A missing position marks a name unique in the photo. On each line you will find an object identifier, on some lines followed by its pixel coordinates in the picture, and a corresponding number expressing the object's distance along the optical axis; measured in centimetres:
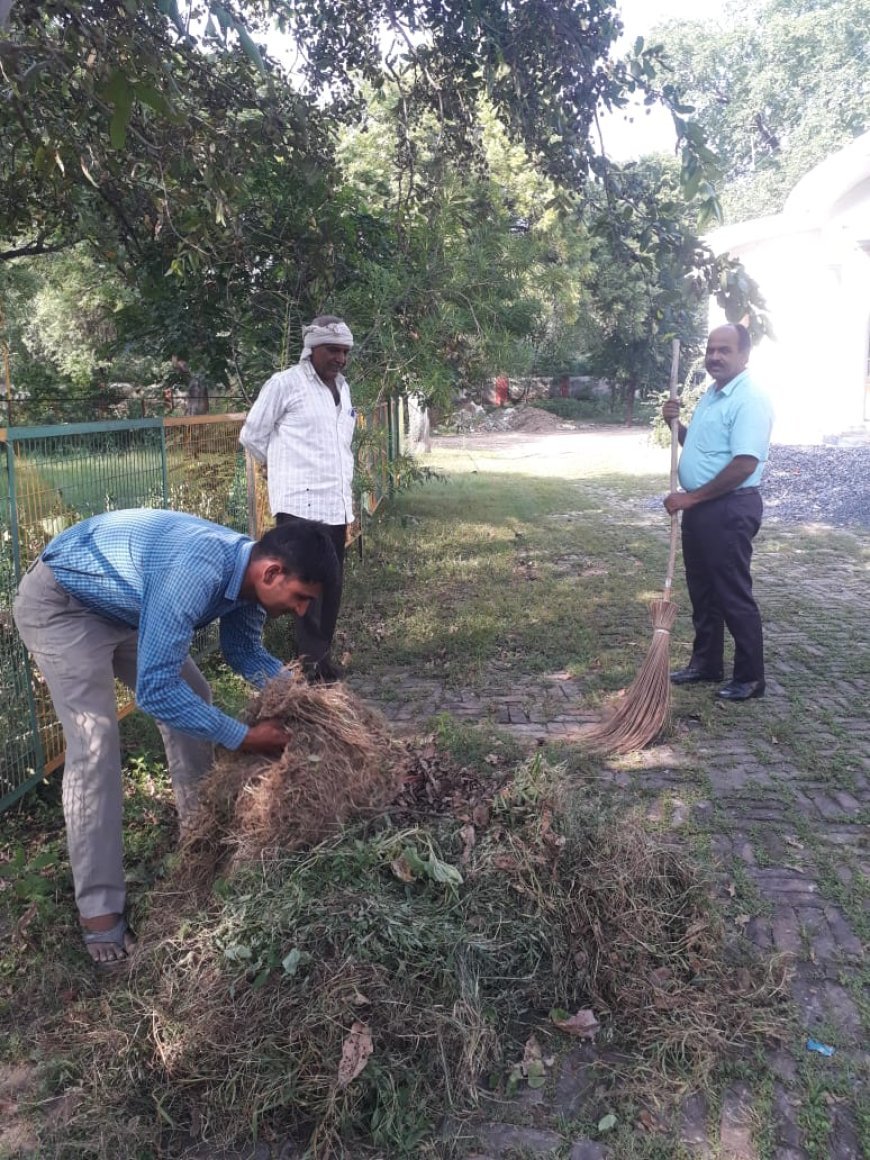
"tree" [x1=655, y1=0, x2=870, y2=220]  4316
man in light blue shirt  554
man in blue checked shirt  291
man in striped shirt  546
